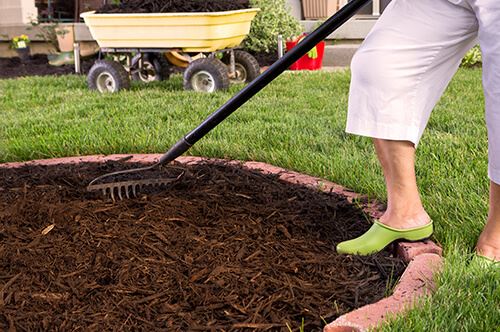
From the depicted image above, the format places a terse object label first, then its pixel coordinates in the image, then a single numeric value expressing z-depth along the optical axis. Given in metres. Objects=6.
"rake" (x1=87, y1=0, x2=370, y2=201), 2.16
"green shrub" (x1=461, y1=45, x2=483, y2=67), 7.08
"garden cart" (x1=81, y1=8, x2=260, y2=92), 5.43
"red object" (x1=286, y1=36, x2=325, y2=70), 7.08
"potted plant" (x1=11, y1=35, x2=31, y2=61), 8.45
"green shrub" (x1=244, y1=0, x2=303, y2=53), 7.82
